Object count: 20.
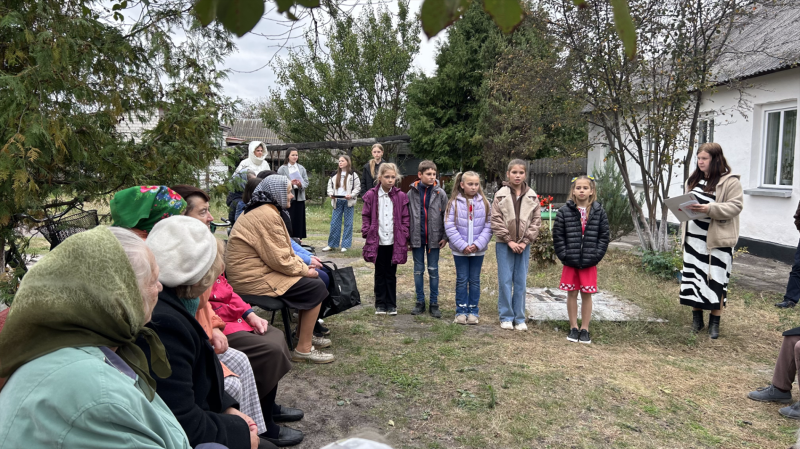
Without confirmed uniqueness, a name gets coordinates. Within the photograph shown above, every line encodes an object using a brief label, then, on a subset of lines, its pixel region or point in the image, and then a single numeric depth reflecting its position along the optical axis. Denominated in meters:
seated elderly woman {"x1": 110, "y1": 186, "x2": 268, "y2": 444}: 2.92
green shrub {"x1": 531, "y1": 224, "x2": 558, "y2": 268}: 8.72
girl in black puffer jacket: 5.35
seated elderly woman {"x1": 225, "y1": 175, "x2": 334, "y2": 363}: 4.34
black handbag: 5.04
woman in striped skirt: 5.37
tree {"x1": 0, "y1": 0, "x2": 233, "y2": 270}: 2.97
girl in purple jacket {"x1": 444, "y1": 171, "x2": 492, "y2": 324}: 5.84
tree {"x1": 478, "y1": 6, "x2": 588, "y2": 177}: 8.50
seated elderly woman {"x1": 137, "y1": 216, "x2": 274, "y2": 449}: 2.07
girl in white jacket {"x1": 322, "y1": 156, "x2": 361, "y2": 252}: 10.27
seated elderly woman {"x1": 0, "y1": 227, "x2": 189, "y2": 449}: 1.37
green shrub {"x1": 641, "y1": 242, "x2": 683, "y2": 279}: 8.18
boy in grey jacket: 6.17
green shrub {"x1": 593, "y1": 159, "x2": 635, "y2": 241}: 10.88
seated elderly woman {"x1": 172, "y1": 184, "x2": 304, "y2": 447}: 3.29
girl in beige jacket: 5.69
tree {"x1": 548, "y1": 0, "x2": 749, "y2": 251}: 7.69
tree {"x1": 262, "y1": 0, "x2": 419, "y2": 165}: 21.50
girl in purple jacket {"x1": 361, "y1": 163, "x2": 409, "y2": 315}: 6.18
